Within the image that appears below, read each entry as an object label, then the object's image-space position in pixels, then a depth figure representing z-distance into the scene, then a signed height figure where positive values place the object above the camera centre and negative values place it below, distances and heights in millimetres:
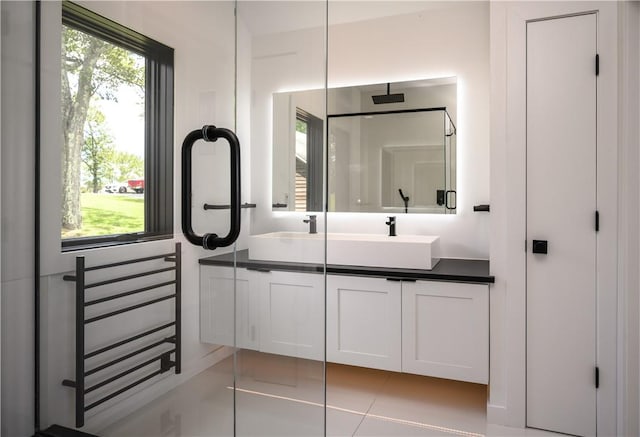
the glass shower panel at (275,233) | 1207 -40
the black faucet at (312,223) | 1305 -14
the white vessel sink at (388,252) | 2616 -201
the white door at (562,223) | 2289 -19
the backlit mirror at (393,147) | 3076 +524
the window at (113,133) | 1286 +264
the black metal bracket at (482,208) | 2893 +74
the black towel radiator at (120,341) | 1274 -351
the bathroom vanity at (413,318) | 2482 -588
